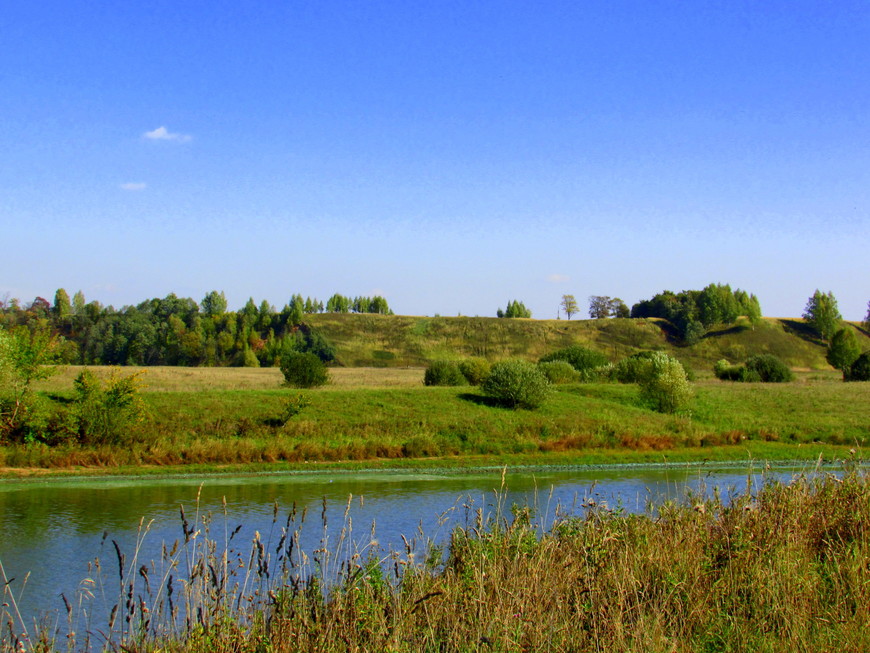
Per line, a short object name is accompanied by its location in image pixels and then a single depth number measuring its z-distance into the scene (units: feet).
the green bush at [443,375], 176.04
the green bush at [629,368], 182.60
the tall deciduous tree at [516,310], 612.70
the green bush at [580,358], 214.28
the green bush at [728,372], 240.73
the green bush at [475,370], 180.27
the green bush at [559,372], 182.09
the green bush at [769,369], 235.40
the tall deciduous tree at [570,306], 590.96
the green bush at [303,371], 164.45
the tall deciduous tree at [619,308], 551.96
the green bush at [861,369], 256.93
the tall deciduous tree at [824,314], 442.09
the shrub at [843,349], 302.86
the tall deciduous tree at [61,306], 489.71
